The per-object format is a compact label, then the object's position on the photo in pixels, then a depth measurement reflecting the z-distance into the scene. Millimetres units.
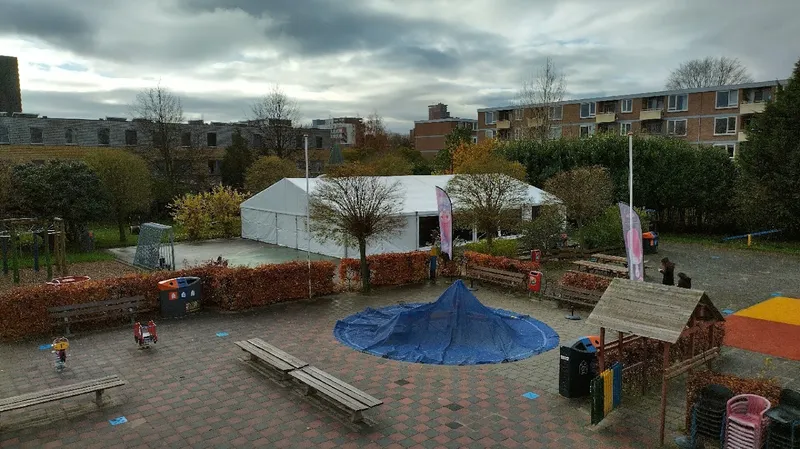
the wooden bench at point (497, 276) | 16984
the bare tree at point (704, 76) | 59188
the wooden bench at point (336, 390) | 8430
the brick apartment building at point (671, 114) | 46969
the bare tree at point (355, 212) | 16828
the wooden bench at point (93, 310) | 12875
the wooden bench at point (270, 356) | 10047
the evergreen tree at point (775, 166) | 26953
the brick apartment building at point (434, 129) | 77000
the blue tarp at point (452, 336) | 11547
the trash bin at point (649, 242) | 24594
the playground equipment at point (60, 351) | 10484
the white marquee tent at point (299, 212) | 23625
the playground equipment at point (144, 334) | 11914
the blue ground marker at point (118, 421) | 8575
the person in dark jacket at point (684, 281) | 13164
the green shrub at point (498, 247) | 21844
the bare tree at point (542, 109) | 47938
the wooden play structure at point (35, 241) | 20094
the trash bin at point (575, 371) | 9359
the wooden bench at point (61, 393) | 8484
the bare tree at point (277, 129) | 50438
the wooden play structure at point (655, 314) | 8227
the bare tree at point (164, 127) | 42281
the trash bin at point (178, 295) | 14281
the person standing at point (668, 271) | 13914
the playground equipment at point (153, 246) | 21912
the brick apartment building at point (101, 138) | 45312
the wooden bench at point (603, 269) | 17781
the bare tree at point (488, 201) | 21109
